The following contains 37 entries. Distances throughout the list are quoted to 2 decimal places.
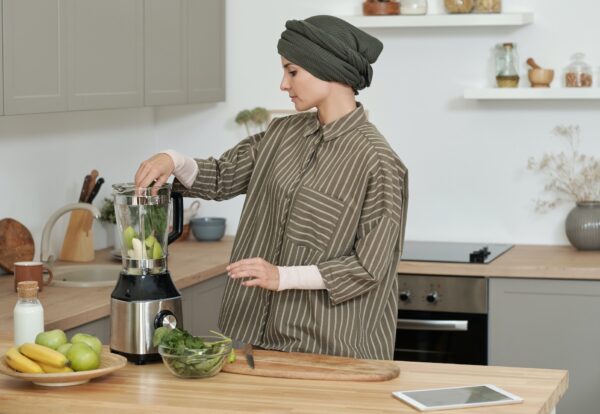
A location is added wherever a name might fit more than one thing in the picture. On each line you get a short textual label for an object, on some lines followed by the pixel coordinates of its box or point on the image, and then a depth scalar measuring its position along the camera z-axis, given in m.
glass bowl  2.27
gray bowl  4.73
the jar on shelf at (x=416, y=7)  4.50
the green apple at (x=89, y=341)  2.30
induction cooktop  4.15
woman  2.58
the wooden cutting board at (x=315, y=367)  2.30
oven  4.06
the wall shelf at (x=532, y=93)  4.30
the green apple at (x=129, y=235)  2.50
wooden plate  2.20
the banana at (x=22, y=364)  2.21
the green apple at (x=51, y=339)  2.28
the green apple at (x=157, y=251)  2.50
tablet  2.10
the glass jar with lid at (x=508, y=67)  4.42
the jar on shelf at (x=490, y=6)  4.43
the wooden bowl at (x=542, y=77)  4.39
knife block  4.12
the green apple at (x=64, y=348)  2.26
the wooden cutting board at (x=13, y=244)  3.65
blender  2.44
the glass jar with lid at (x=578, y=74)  4.36
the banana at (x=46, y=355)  2.22
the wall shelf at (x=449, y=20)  4.36
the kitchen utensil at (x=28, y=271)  3.23
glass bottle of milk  2.47
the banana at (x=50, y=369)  2.22
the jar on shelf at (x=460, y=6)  4.45
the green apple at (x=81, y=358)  2.24
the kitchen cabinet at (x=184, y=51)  4.12
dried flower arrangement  4.45
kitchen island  2.10
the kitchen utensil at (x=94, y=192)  4.17
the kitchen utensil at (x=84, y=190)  4.17
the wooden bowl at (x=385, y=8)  4.54
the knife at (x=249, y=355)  2.39
